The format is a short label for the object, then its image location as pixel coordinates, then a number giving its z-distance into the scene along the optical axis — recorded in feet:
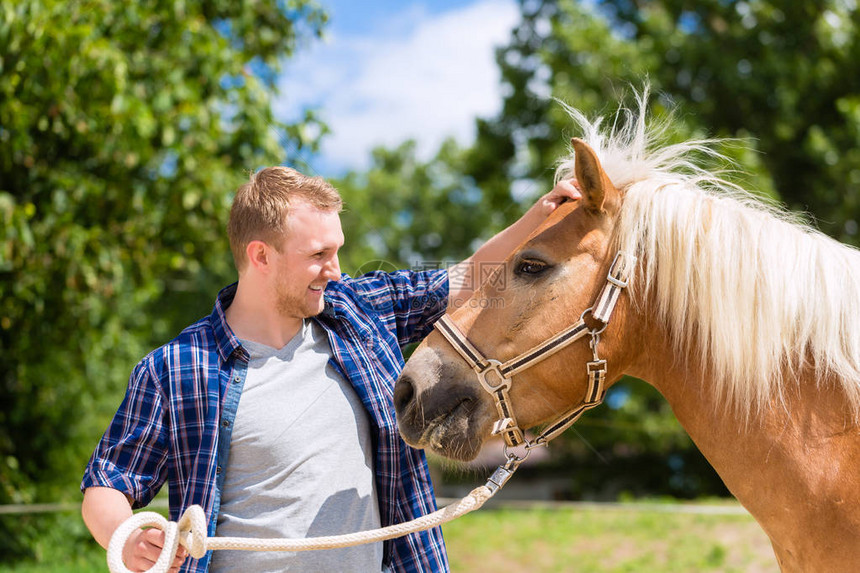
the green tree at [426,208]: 85.19
